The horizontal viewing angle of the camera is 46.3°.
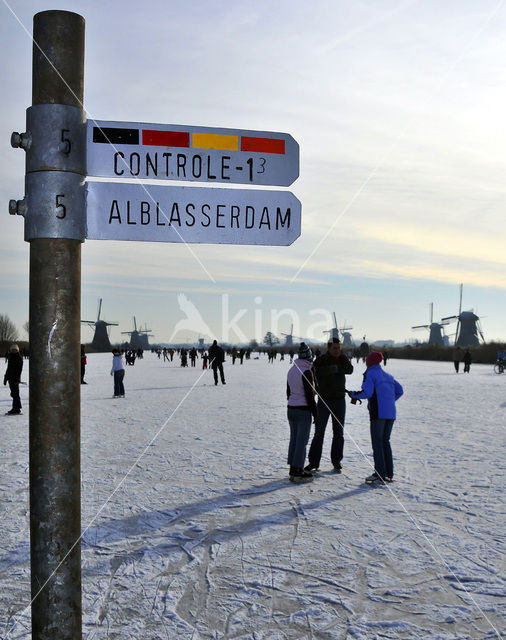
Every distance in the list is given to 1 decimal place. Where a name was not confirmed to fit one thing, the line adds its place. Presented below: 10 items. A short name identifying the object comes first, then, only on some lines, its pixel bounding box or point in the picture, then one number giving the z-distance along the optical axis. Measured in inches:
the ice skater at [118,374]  645.9
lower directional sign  97.7
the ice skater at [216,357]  868.0
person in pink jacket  267.3
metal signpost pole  91.2
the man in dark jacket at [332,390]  292.8
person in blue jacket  263.4
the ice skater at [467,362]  1367.7
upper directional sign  98.7
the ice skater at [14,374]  497.4
